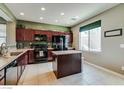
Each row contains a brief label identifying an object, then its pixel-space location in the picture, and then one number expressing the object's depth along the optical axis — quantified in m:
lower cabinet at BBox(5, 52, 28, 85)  1.46
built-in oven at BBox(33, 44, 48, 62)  4.00
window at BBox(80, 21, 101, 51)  3.37
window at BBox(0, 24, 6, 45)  3.50
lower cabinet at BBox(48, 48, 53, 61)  4.28
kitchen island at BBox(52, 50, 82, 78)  2.35
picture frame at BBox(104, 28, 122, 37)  2.45
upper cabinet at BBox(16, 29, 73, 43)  3.95
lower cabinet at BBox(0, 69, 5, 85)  1.20
